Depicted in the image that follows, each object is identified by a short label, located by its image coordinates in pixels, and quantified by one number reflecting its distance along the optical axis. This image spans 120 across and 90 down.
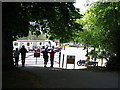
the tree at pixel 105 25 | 12.76
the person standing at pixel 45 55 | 14.66
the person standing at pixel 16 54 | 13.43
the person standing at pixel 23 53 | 13.76
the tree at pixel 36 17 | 7.59
